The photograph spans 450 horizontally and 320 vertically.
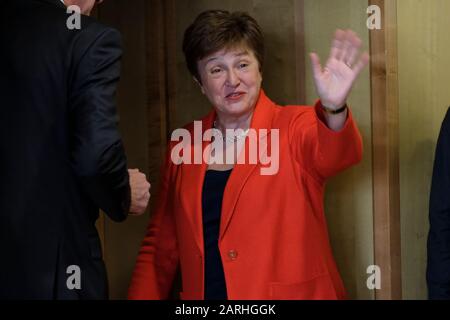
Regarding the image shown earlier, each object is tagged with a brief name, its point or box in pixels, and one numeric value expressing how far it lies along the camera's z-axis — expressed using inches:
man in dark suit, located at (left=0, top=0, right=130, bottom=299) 115.2
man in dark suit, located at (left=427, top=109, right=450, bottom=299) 132.4
